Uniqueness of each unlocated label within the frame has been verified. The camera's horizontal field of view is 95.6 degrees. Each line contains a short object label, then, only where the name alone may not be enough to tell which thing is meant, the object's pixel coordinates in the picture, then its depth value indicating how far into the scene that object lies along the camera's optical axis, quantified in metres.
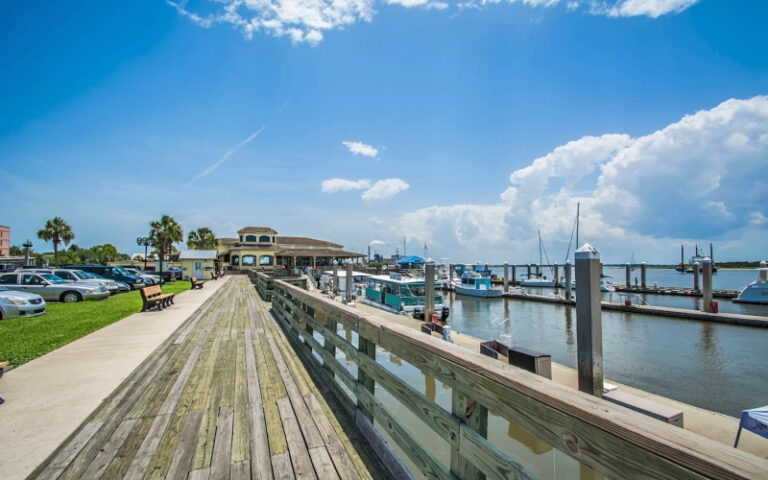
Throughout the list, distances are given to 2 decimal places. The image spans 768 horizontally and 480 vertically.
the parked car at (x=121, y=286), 18.83
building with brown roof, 51.81
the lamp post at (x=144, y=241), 22.36
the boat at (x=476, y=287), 35.66
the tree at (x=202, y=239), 63.78
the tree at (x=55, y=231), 45.47
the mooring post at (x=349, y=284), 23.95
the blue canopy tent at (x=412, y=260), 44.78
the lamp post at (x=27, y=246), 23.49
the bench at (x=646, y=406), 5.54
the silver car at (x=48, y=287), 13.95
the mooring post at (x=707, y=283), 20.80
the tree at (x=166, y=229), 42.34
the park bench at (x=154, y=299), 11.53
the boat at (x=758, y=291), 28.31
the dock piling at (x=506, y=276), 36.83
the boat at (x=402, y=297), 20.66
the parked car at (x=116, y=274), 21.72
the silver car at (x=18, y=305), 10.16
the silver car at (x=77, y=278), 16.33
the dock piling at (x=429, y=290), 17.02
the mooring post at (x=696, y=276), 36.32
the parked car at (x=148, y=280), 23.10
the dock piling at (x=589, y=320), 5.54
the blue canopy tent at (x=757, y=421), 4.91
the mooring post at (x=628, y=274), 41.69
